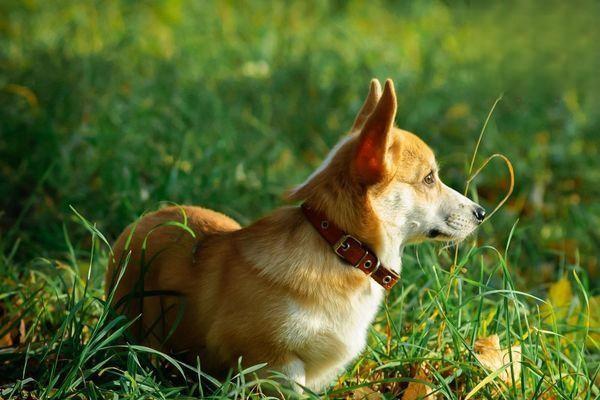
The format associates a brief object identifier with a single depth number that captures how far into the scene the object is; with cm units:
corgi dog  578
